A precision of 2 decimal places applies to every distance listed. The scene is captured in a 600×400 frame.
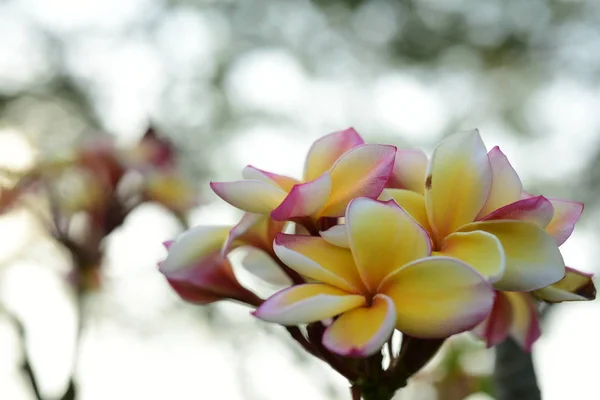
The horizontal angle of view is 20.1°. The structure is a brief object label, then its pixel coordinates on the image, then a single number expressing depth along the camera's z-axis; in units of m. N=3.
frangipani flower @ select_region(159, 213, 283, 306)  0.55
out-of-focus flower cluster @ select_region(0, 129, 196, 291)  1.07
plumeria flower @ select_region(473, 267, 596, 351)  0.58
